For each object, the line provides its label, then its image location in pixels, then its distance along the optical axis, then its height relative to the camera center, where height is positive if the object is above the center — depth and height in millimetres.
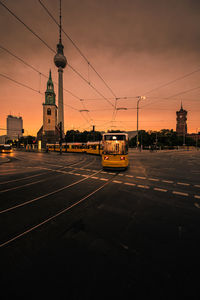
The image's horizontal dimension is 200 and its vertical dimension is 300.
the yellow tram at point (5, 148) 38250 -1202
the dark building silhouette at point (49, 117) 69000 +13393
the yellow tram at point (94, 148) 26191 -684
